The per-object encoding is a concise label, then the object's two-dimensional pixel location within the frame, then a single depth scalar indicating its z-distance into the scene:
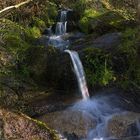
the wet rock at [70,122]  7.10
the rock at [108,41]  9.18
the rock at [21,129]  6.65
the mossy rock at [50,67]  8.90
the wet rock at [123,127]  7.07
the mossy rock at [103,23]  10.59
